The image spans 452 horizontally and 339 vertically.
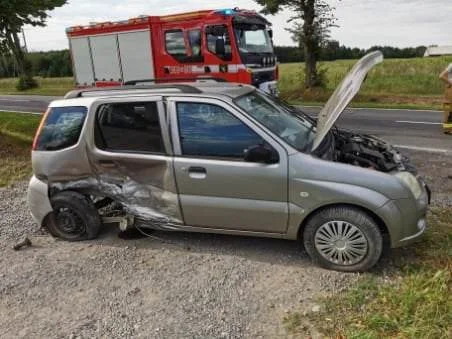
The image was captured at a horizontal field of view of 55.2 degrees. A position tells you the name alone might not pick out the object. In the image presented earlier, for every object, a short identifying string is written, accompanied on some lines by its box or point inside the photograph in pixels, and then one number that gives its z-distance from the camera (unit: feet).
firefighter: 26.37
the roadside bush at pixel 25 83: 110.01
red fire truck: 38.42
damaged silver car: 12.13
